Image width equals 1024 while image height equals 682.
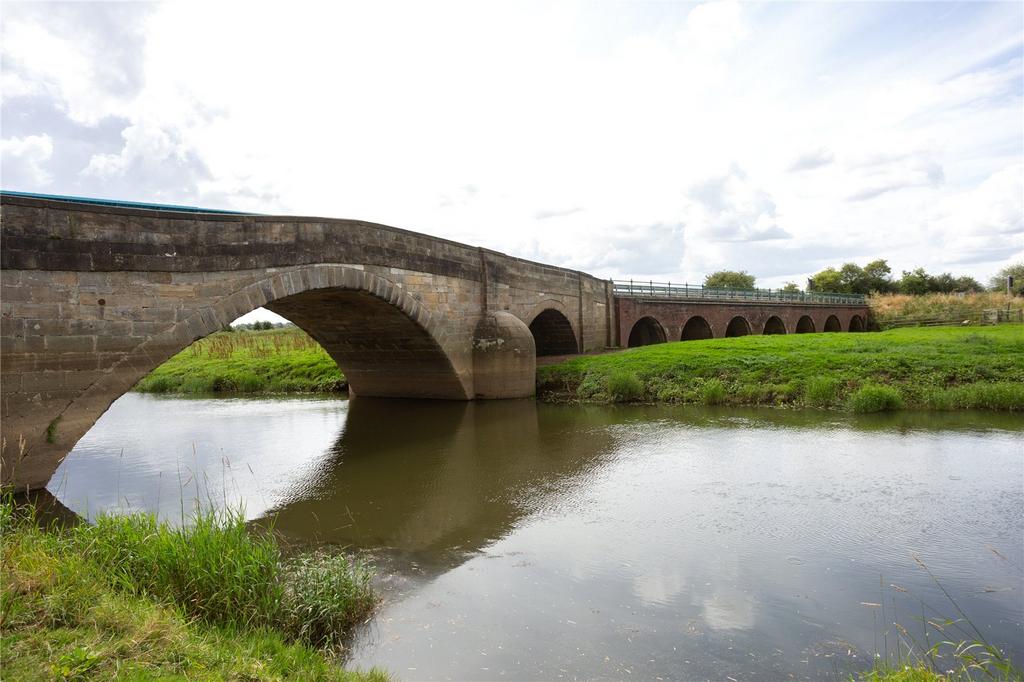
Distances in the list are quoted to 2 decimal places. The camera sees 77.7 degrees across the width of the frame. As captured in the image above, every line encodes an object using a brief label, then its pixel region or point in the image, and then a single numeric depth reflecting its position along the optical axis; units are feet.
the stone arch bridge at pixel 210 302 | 28.43
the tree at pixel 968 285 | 230.44
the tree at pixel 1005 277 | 239.19
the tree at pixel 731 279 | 305.73
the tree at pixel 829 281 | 265.09
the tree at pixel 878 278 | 251.60
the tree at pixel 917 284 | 230.07
